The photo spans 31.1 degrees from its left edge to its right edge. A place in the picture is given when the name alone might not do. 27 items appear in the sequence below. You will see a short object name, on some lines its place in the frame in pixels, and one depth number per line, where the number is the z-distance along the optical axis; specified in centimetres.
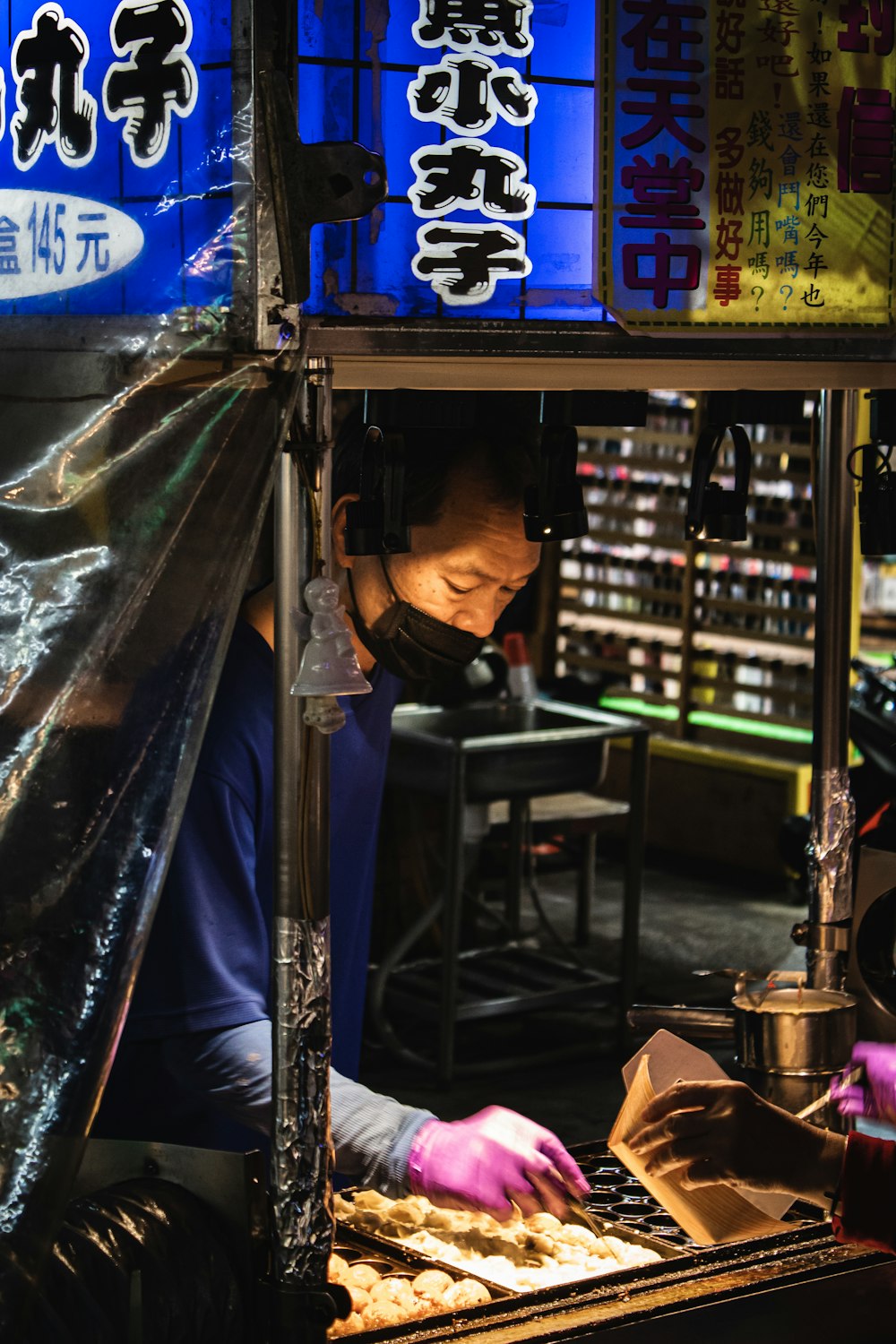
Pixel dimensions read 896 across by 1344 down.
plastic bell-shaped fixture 156
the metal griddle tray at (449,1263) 201
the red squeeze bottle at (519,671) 626
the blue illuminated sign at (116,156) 146
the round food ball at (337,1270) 201
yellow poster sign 170
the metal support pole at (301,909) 162
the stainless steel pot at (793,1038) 229
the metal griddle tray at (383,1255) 206
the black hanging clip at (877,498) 237
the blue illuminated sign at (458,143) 154
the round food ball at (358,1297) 195
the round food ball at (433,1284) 197
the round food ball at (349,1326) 190
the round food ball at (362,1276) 201
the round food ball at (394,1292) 196
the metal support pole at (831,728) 256
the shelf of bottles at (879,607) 865
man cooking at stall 196
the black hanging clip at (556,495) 214
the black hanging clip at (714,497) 234
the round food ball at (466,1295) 194
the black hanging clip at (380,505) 195
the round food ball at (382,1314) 190
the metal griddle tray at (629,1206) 222
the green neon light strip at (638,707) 926
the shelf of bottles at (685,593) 862
